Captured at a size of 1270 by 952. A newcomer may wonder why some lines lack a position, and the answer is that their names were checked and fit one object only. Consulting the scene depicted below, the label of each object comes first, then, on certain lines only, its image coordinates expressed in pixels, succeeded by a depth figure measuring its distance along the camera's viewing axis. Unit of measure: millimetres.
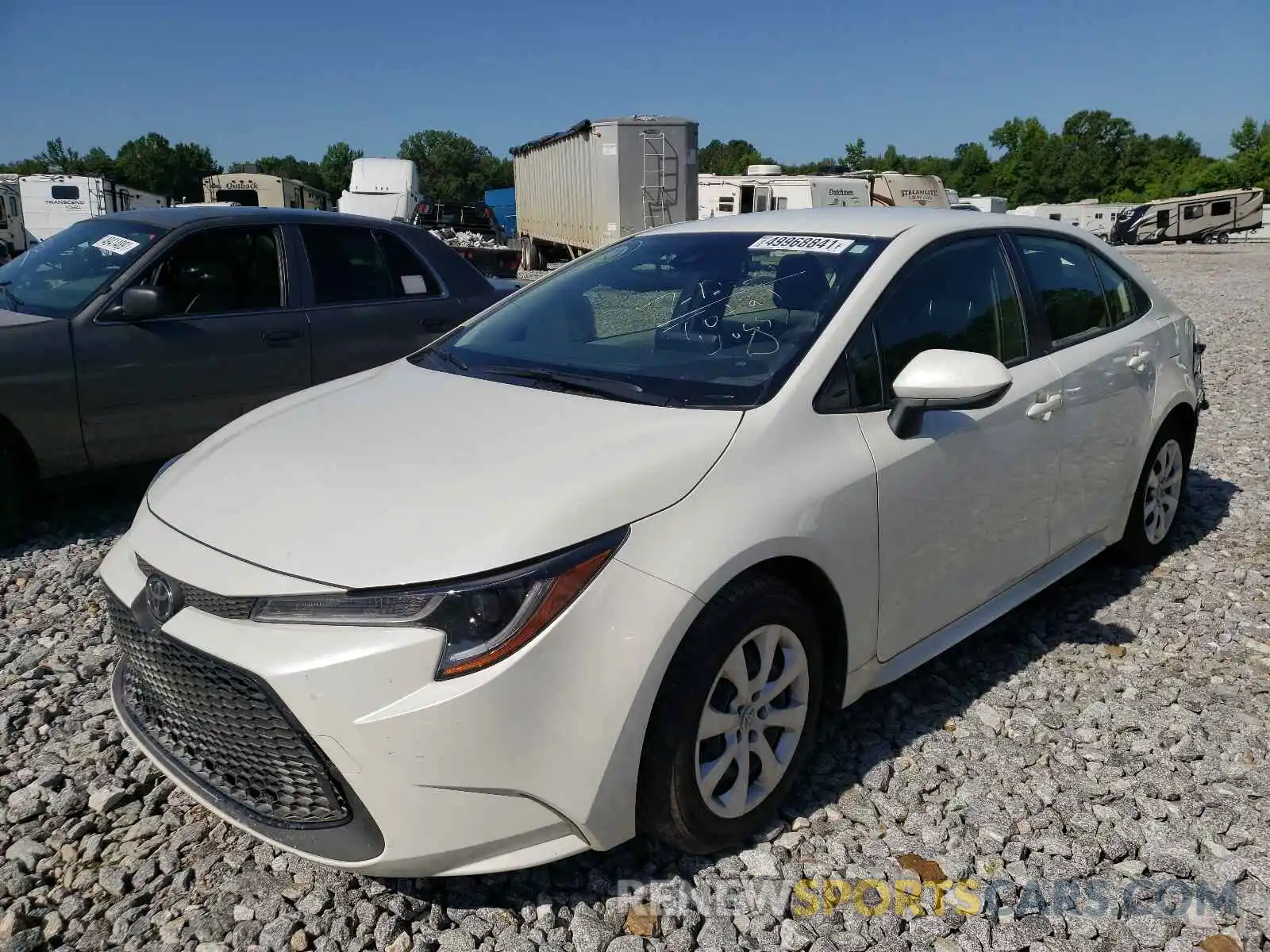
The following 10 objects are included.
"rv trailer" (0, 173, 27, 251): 25109
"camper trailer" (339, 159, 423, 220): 27406
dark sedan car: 4906
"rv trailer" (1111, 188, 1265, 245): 41469
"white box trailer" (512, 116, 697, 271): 19828
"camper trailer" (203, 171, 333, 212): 32647
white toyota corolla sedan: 2113
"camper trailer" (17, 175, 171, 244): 28469
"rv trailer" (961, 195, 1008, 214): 43938
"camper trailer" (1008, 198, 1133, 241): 51562
